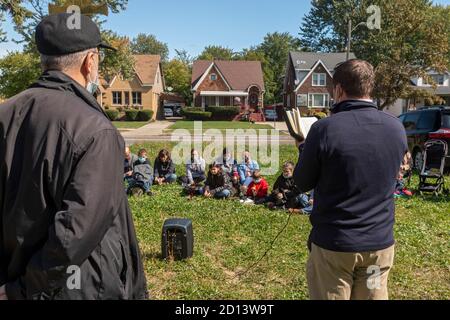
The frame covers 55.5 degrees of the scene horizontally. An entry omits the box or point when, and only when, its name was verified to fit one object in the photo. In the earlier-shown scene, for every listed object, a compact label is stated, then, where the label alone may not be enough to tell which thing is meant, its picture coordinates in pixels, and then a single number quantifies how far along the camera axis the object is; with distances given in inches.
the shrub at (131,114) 1641.2
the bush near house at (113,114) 1590.8
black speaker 221.4
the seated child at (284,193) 335.0
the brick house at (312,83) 1859.0
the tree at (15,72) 1248.8
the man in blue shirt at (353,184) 95.7
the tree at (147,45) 4377.5
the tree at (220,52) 3243.1
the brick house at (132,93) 1801.2
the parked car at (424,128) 463.1
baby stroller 390.6
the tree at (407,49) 1030.4
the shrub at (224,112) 1738.4
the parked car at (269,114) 1778.5
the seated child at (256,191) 369.1
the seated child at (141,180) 398.6
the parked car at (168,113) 2002.0
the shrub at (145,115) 1649.9
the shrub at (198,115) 1704.0
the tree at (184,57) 3561.5
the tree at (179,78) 2374.5
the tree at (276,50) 2785.4
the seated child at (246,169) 398.3
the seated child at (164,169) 456.4
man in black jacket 67.2
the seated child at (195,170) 442.3
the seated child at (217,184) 383.6
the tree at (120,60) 1180.1
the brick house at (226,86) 1944.1
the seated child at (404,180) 391.7
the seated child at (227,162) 414.3
